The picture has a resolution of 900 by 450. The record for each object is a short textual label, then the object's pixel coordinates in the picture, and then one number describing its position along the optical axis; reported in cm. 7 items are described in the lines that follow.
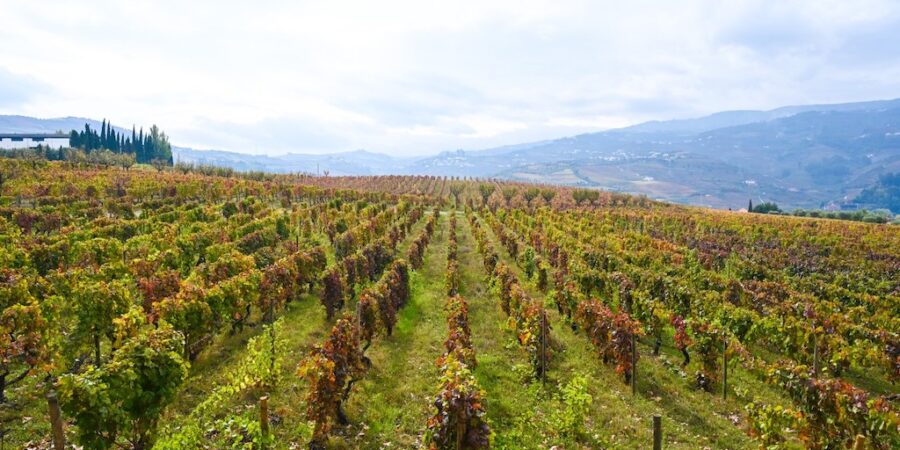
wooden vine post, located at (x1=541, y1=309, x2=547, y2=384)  1284
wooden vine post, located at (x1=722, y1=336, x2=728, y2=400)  1228
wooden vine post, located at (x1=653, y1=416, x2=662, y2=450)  771
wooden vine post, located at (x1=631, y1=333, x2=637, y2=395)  1240
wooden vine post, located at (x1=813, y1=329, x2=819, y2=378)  1259
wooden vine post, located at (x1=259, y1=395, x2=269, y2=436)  862
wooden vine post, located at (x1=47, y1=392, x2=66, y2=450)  605
